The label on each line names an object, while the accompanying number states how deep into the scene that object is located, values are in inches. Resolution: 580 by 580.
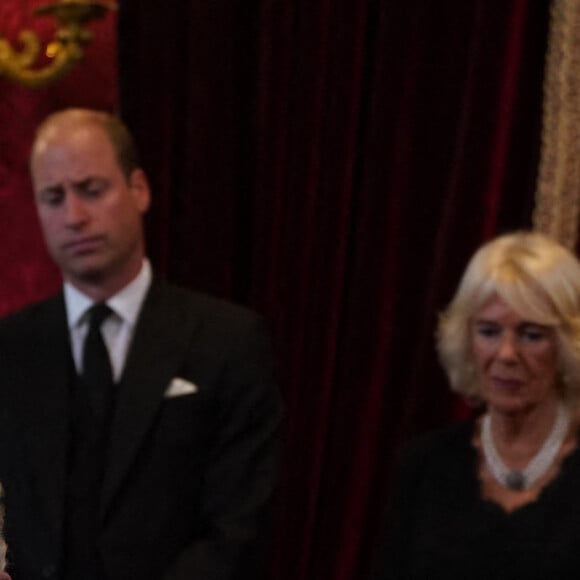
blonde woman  302.5
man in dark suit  301.1
